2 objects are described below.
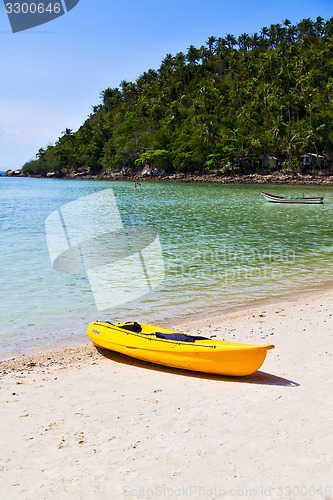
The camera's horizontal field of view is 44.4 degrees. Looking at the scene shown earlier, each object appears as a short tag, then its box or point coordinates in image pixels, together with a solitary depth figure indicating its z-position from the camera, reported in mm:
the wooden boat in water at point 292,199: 41694
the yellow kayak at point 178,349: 6211
